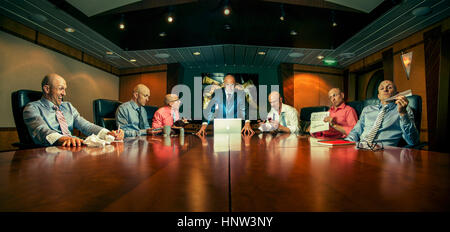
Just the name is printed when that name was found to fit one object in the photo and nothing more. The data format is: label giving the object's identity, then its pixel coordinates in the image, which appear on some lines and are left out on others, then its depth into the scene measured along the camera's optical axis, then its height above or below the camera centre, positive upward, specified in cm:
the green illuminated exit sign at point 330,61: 579 +183
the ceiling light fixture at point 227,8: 299 +177
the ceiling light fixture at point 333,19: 323 +180
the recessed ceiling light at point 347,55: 527 +184
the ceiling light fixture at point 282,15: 309 +180
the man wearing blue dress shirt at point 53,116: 154 +2
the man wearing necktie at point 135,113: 276 +8
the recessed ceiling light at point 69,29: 391 +187
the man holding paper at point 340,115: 266 +6
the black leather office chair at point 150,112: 380 +13
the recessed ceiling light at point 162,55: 544 +186
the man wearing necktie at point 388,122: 159 -3
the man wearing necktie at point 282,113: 344 +11
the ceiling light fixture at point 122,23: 339 +177
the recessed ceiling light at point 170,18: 323 +173
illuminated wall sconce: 422 +133
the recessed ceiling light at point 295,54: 530 +186
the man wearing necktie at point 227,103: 611 +52
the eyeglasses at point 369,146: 96 -14
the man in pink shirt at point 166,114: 329 +8
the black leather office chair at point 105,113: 251 +7
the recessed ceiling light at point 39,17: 346 +189
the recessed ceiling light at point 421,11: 321 +190
